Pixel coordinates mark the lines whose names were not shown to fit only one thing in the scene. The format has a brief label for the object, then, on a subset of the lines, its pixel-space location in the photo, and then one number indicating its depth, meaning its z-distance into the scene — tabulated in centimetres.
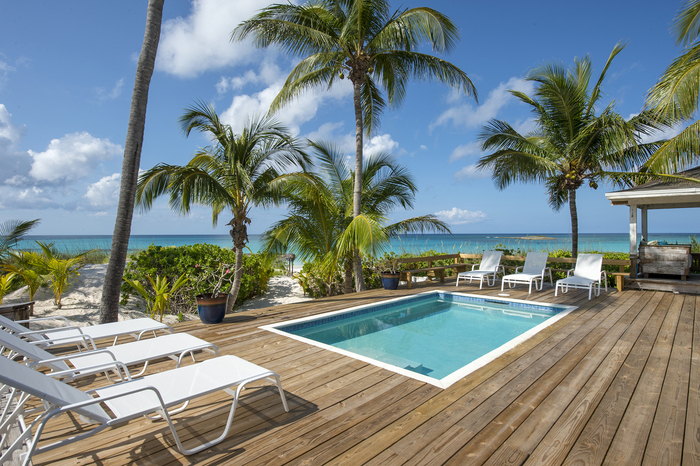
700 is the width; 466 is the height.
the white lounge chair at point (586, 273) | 720
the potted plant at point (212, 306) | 504
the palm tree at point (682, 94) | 626
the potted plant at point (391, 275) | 830
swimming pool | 421
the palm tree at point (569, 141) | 930
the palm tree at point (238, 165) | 634
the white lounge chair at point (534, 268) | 796
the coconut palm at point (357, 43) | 743
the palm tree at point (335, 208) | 784
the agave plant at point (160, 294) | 551
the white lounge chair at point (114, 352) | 220
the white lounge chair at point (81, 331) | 293
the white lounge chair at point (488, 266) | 844
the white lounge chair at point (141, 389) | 156
